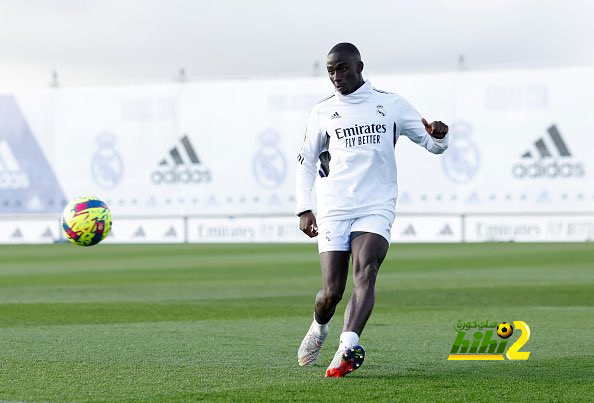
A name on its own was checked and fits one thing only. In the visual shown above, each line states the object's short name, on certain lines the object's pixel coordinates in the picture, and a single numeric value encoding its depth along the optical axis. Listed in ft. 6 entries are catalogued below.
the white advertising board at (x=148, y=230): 160.56
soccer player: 26.17
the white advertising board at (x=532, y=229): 142.72
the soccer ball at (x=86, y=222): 38.60
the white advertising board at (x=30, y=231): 165.27
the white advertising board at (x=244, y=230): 155.02
